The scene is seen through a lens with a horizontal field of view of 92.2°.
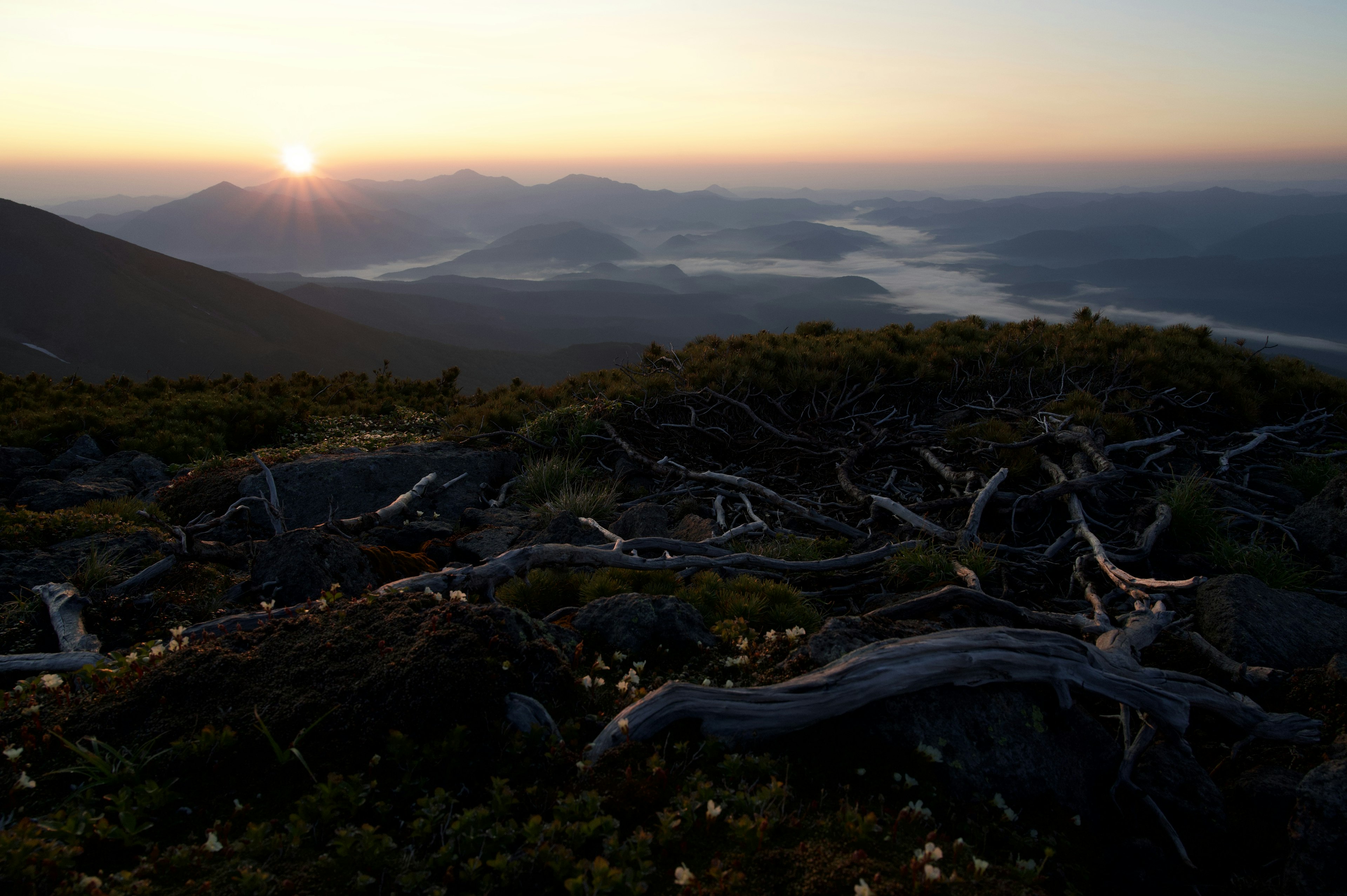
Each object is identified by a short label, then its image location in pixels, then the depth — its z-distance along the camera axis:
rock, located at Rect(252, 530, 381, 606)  5.17
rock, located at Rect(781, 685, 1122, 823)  3.34
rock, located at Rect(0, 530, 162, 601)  5.52
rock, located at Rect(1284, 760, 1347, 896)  2.80
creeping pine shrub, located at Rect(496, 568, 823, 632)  5.15
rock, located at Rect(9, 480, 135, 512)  8.53
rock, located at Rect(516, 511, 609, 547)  6.99
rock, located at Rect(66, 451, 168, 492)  10.55
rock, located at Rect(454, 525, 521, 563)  6.76
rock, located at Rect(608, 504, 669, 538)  7.60
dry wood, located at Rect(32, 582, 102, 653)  4.42
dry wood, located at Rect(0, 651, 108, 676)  3.98
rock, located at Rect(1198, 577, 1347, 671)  4.72
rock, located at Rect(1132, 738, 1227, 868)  3.27
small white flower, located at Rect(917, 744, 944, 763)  3.32
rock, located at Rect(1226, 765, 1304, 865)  3.24
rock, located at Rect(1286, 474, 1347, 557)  6.89
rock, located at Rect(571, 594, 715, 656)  4.50
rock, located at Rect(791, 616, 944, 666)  4.05
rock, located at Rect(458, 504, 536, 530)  7.90
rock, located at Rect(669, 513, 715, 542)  7.46
